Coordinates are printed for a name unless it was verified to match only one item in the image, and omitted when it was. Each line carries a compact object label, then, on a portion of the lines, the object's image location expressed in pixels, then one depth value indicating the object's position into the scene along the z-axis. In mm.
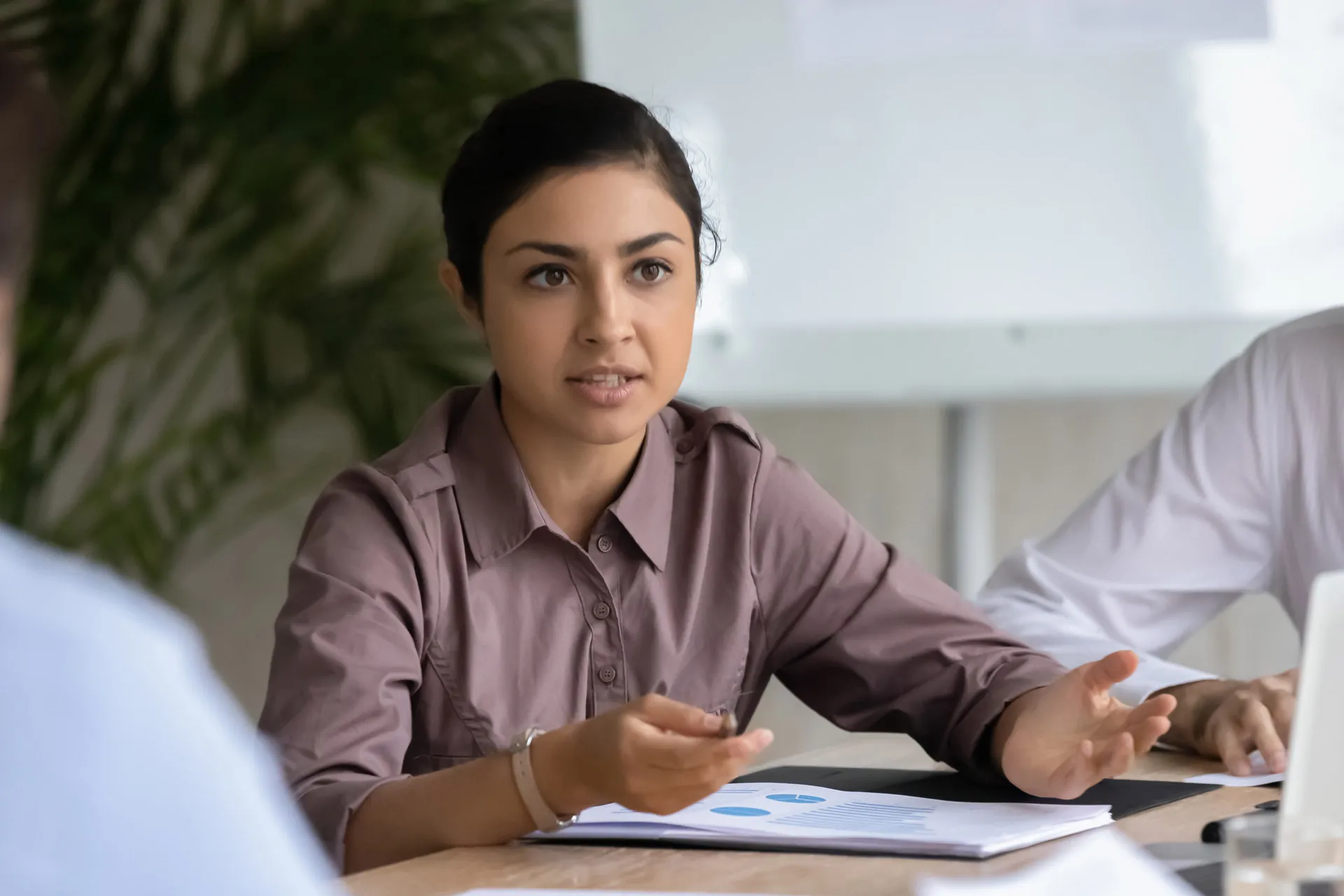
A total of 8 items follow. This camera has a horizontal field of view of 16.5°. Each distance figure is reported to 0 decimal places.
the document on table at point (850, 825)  2458
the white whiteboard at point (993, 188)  3323
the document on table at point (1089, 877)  2234
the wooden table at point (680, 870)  2405
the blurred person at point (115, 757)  1320
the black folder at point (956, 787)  2554
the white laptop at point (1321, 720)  2367
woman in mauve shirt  2603
